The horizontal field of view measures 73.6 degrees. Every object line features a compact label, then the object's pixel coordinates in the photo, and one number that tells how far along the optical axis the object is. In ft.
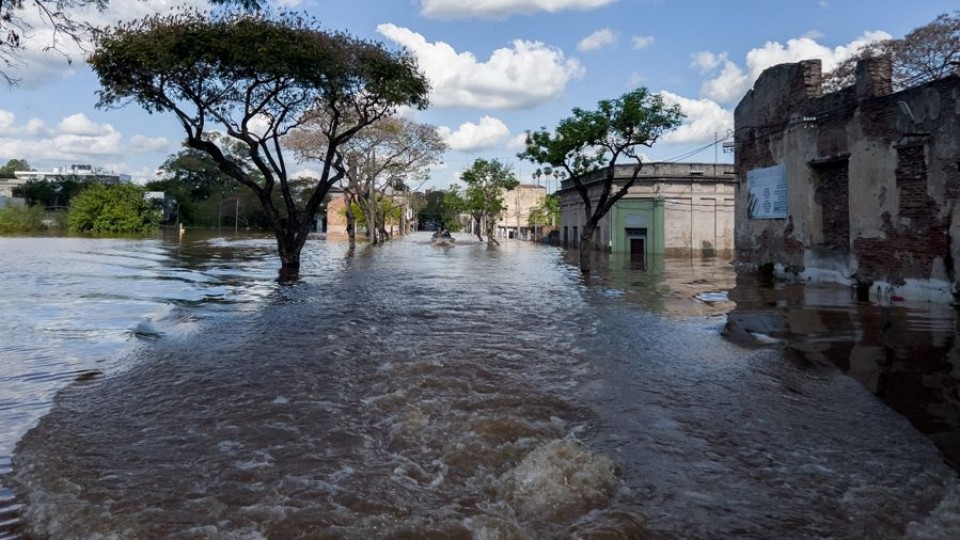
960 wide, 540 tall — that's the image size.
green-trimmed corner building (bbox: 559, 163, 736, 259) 107.96
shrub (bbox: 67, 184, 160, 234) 165.17
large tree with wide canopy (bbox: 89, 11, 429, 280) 48.21
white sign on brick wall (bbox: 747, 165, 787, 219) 52.24
